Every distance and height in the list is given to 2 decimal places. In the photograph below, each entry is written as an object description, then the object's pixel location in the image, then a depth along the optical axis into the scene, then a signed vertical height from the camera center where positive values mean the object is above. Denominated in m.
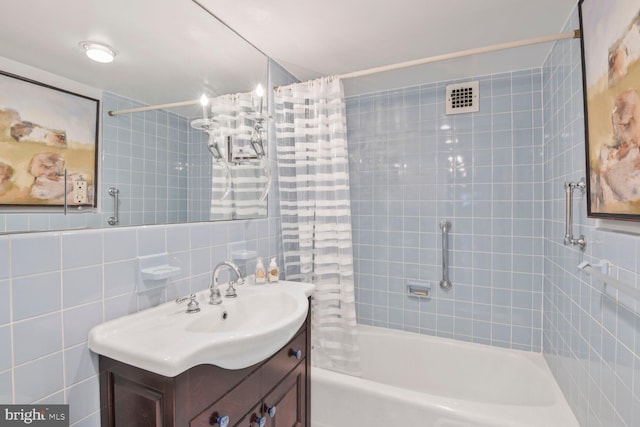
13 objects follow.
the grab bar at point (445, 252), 2.26 -0.28
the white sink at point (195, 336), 0.84 -0.39
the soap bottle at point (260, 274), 1.64 -0.32
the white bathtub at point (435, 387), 1.41 -1.00
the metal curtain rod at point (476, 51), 1.39 +0.82
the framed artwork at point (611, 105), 0.91 +0.36
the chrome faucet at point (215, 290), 1.31 -0.32
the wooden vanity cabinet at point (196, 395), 0.85 -0.57
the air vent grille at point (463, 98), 2.18 +0.84
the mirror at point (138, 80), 0.94 +0.49
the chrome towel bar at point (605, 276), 0.85 -0.21
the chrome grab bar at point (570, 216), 1.37 -0.01
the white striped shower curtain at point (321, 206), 1.94 +0.05
